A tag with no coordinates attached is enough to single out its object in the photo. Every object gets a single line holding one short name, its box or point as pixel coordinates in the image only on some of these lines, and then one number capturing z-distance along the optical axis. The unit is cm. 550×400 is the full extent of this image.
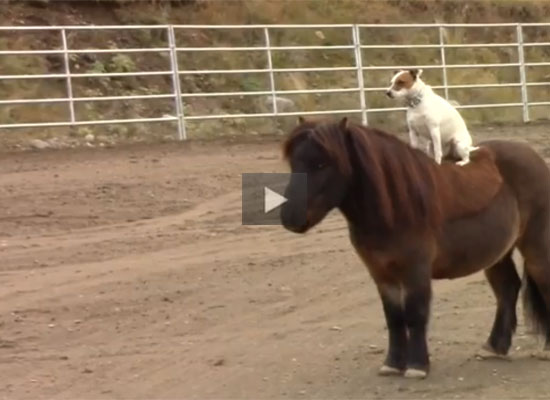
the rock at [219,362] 768
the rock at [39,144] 1684
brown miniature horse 673
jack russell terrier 1100
